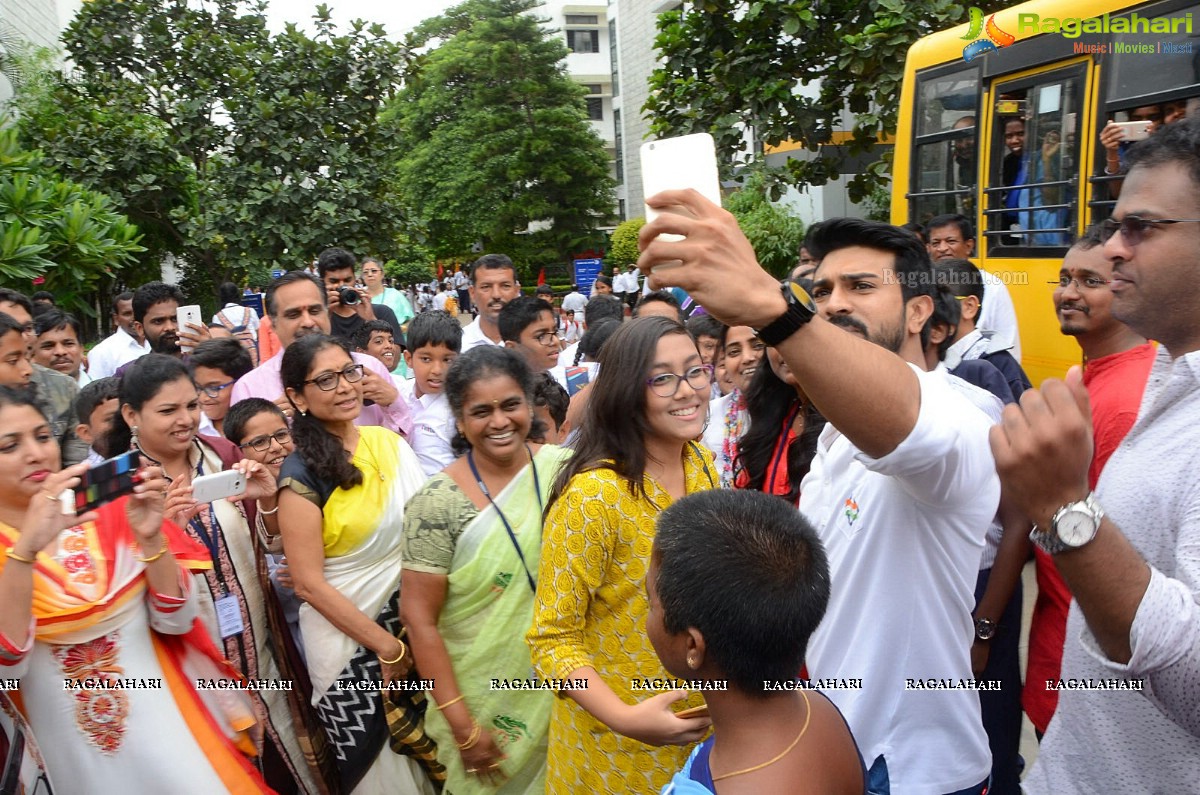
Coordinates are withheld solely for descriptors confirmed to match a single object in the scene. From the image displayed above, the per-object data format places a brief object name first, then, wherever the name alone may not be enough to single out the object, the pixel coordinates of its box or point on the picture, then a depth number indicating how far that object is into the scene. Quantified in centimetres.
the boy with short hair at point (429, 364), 423
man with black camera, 620
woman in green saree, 274
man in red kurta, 257
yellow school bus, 547
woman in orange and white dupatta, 254
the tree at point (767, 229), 1113
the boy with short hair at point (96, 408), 386
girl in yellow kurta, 218
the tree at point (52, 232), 648
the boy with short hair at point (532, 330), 489
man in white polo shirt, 133
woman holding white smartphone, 314
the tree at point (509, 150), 3284
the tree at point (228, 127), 884
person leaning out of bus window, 534
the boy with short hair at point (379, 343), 552
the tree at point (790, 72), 948
